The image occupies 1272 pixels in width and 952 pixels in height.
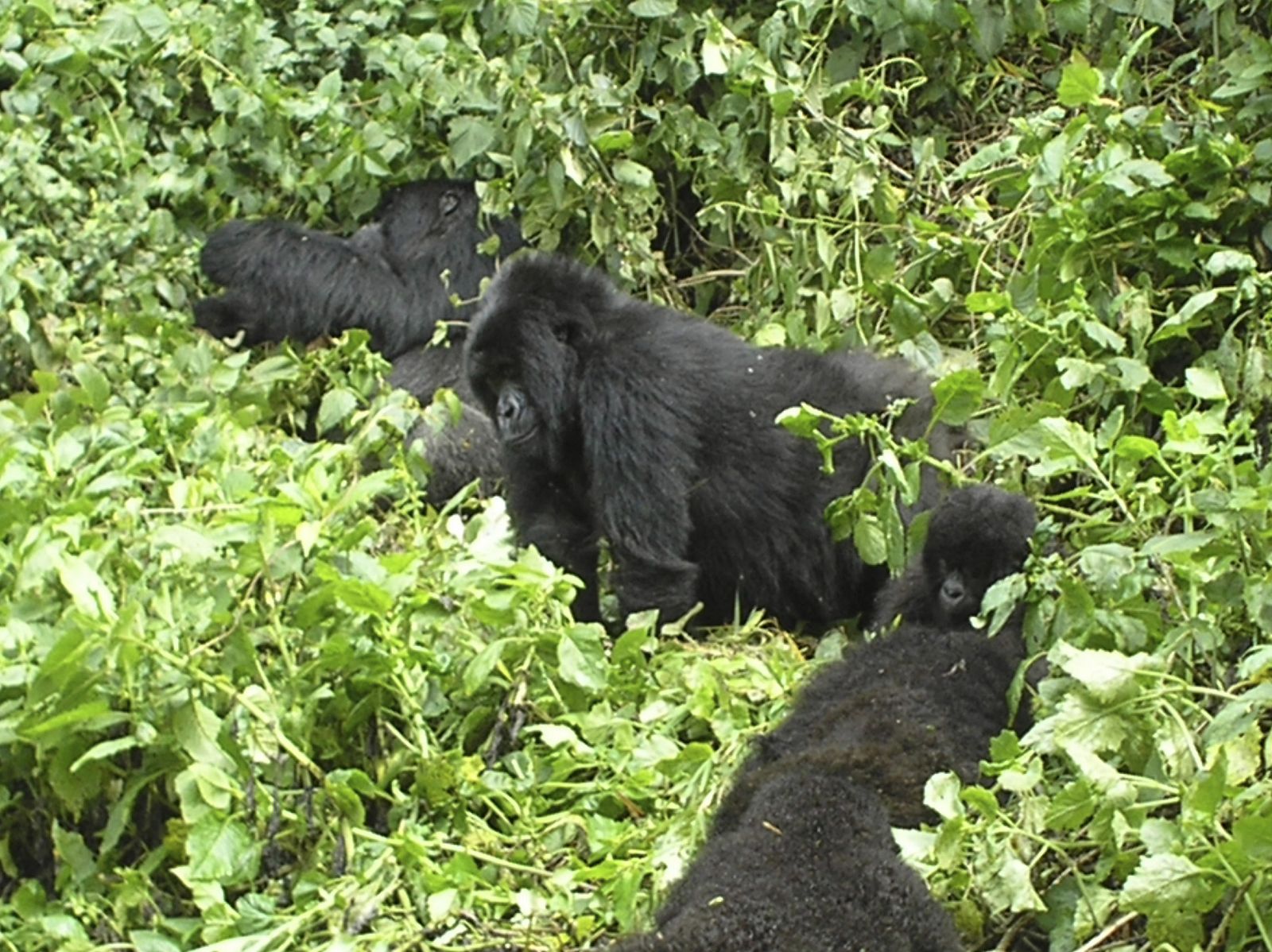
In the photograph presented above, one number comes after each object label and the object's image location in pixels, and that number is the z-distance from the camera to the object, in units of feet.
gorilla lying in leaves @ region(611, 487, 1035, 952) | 18.76
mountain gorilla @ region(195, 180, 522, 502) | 42.96
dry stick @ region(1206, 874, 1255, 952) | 18.72
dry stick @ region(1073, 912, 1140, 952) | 19.71
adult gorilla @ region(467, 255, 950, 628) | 32.42
